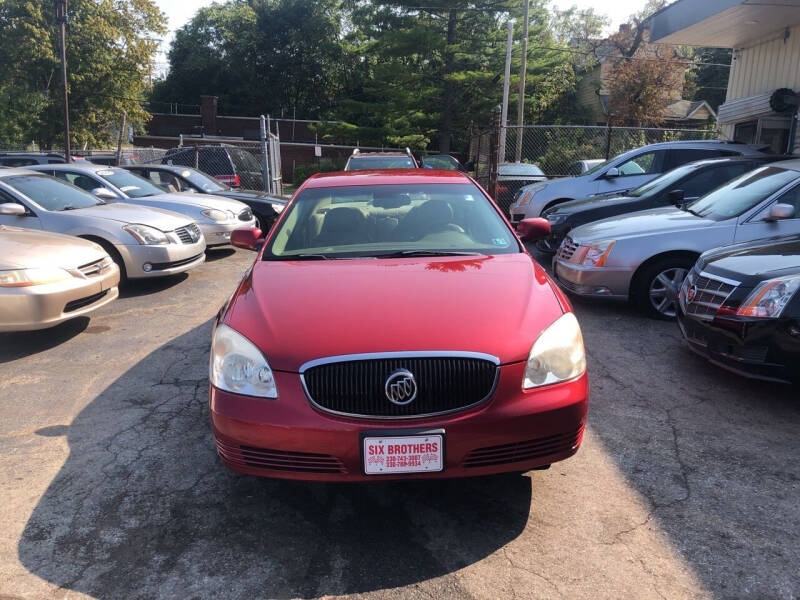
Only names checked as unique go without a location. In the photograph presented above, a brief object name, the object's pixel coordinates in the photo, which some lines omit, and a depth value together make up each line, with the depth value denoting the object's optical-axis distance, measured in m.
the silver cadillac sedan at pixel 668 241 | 6.11
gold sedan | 5.30
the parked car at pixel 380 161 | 12.51
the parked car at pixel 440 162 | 20.25
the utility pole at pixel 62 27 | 16.33
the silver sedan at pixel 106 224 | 7.59
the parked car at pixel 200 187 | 11.67
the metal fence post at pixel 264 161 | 14.02
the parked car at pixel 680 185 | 8.13
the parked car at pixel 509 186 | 13.59
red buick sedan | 2.70
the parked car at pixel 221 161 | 15.78
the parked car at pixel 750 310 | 4.10
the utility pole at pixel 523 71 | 24.97
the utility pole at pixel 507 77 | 24.36
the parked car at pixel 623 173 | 10.34
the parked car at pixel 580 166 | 14.69
